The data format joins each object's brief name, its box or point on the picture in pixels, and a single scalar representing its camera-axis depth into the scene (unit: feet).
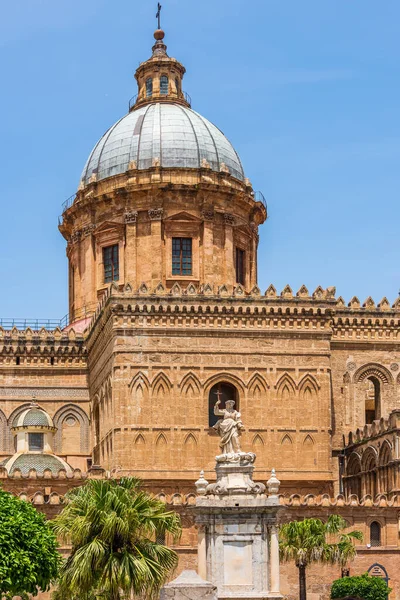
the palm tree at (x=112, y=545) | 99.35
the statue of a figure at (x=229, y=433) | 99.19
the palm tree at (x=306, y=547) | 124.47
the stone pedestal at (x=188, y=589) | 80.64
